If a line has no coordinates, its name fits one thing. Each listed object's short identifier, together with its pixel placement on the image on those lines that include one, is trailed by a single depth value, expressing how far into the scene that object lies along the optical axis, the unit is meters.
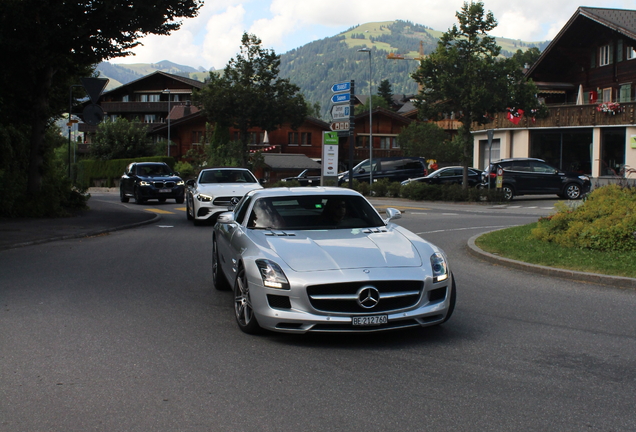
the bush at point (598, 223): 11.73
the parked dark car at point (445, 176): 37.09
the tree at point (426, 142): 70.50
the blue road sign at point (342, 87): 21.19
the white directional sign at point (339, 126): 21.02
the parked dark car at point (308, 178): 46.69
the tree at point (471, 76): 30.59
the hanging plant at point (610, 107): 40.03
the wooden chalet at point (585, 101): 40.91
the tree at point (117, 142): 68.69
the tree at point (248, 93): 54.84
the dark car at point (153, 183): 29.75
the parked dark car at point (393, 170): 41.25
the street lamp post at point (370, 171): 39.77
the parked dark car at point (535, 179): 32.06
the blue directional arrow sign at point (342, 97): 21.20
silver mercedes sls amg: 6.01
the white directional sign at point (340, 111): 21.05
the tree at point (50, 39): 18.17
